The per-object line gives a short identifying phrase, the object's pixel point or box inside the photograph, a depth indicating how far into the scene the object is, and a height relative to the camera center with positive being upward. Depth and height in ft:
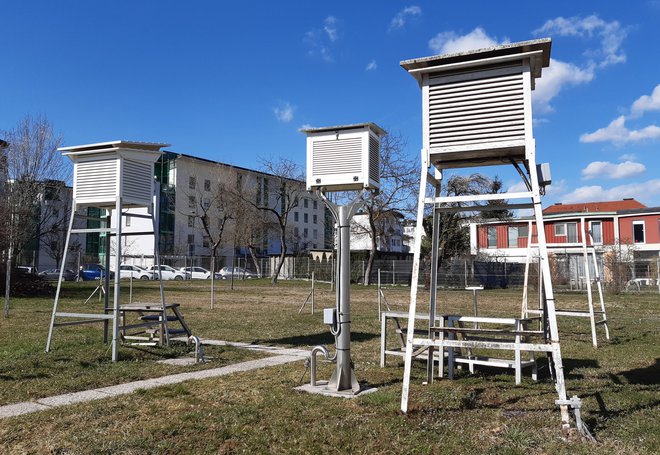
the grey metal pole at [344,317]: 21.12 -1.85
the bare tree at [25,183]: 101.71 +15.70
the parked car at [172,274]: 167.73 -2.10
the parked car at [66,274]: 153.91 -2.20
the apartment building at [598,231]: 145.48 +9.72
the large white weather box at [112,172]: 30.27 +5.05
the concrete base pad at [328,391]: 20.33 -4.47
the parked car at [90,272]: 160.32 -1.58
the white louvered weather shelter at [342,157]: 22.62 +4.36
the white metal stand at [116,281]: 28.50 -0.78
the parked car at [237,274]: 181.68 -2.21
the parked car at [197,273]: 170.50 -1.81
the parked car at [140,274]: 166.30 -2.09
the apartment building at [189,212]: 200.95 +21.11
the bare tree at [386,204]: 121.80 +13.73
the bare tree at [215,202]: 170.30 +20.71
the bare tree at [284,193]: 153.48 +21.76
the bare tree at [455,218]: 120.26 +11.67
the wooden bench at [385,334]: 26.04 -3.07
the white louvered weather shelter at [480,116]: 17.65 +4.89
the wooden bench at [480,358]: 22.24 -3.65
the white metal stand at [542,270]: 16.66 -0.40
